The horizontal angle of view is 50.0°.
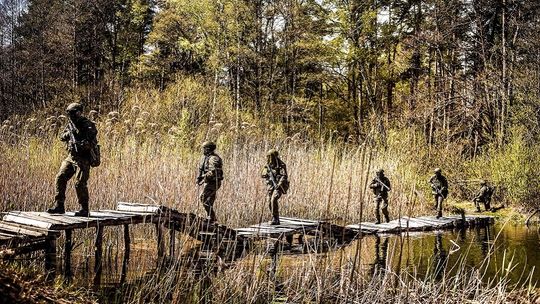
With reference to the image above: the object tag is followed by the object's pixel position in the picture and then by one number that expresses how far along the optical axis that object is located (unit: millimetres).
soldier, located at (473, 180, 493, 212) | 17125
